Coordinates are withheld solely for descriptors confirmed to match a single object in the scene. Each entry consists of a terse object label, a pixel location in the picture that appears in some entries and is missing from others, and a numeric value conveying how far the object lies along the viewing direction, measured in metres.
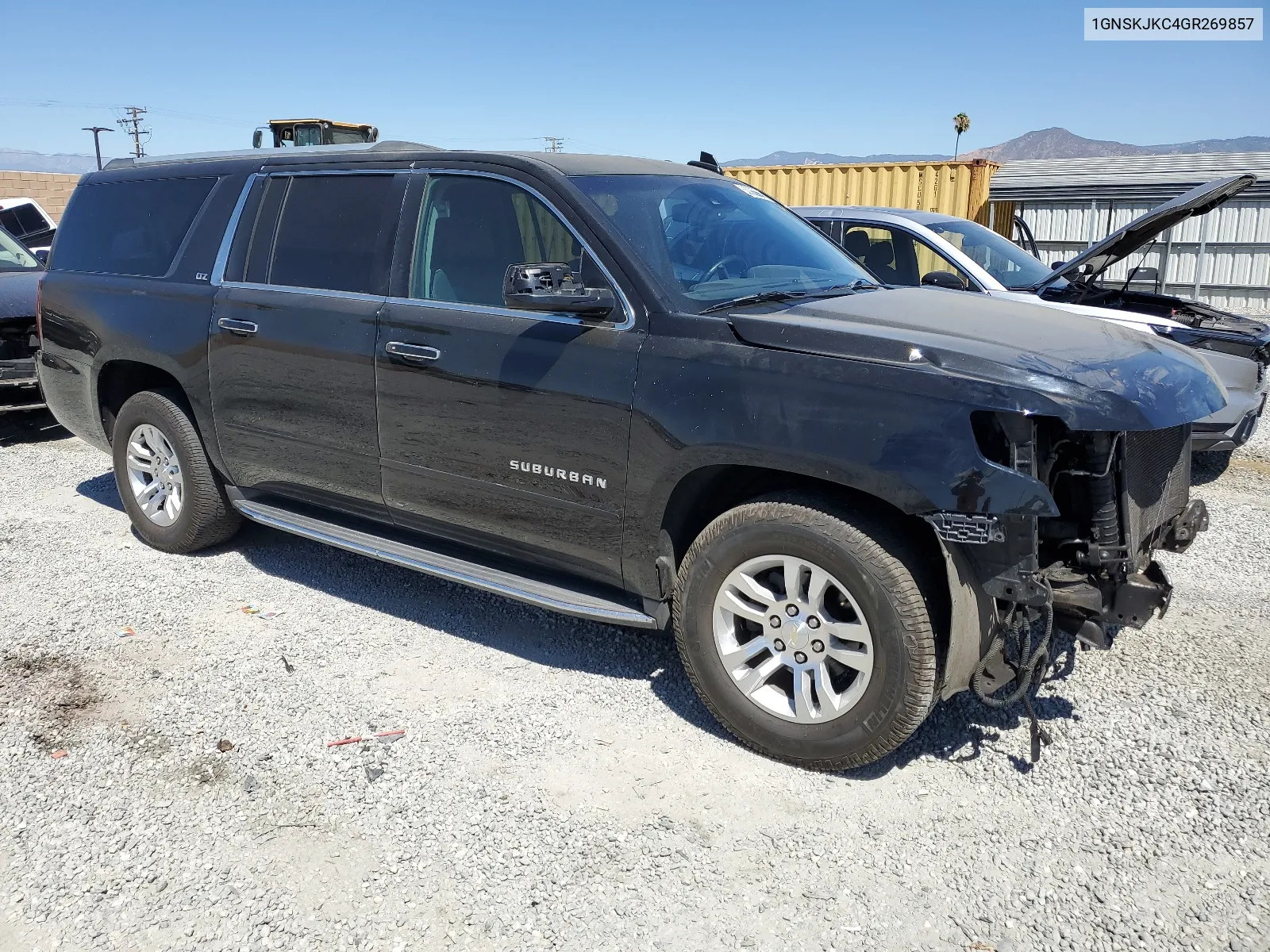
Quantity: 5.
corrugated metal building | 19.53
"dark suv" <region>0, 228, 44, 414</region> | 8.20
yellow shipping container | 16.08
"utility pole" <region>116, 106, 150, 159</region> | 85.12
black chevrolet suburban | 3.08
